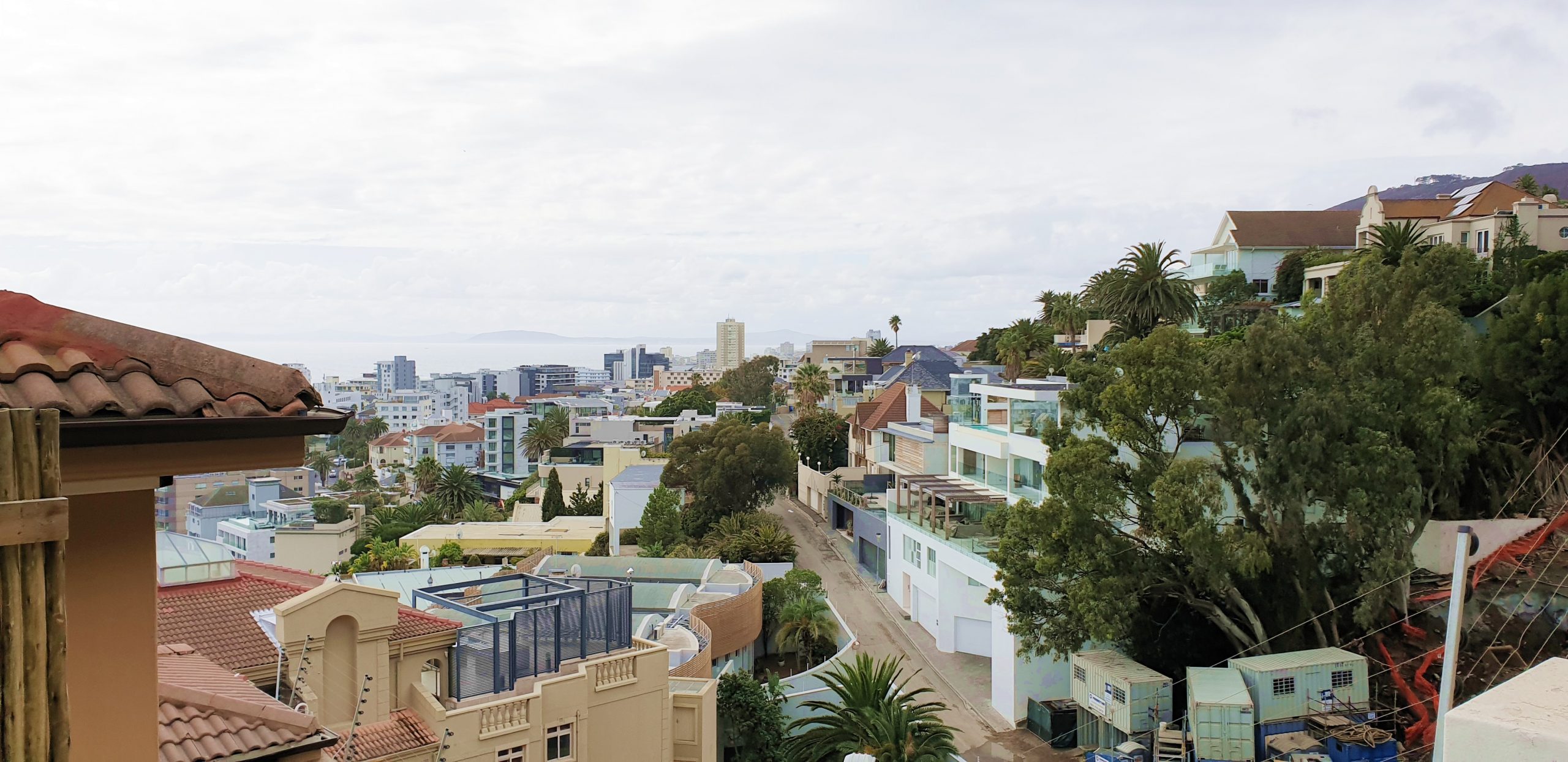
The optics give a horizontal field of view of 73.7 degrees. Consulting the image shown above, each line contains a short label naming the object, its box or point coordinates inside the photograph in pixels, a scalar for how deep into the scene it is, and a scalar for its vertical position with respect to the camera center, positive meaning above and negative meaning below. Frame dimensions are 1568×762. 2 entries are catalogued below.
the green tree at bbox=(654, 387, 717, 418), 111.03 -4.51
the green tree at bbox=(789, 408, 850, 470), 61.72 -4.80
